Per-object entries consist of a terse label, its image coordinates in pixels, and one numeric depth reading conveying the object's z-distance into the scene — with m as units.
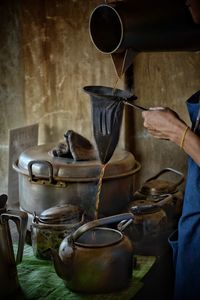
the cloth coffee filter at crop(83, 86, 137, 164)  1.98
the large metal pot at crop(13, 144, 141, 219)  2.28
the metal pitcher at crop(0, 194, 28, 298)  1.77
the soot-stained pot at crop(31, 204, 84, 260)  2.09
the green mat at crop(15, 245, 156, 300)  1.82
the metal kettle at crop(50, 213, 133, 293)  1.77
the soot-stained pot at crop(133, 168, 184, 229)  2.39
